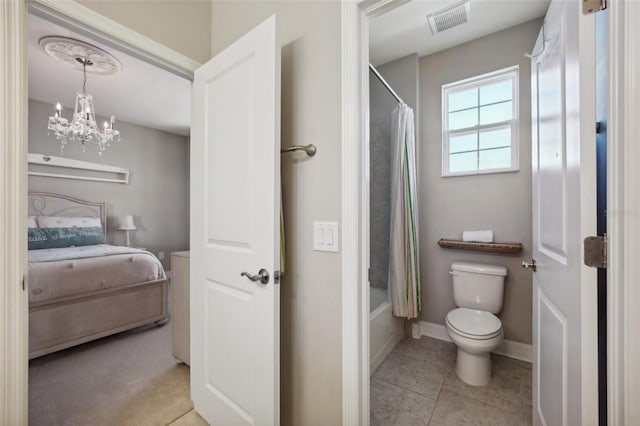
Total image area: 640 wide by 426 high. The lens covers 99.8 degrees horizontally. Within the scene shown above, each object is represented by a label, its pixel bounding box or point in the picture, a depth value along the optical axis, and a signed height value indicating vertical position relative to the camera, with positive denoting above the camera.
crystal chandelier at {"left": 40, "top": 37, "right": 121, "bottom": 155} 2.39 +1.50
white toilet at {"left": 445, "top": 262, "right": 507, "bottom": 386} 1.78 -0.78
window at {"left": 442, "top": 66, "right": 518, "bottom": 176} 2.26 +0.78
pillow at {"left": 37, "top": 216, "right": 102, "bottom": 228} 3.56 -0.11
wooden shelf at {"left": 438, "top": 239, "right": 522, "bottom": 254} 2.13 -0.29
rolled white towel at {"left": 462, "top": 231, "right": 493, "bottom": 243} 2.26 -0.21
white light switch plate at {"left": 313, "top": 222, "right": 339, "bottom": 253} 1.16 -0.11
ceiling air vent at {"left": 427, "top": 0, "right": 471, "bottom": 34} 1.92 +1.47
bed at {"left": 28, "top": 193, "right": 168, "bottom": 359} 2.18 -0.70
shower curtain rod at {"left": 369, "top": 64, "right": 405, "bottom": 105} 2.12 +1.04
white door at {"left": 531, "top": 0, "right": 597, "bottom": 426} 0.80 -0.03
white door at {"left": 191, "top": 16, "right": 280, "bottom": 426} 1.14 -0.09
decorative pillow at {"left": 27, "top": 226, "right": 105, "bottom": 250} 3.29 -0.30
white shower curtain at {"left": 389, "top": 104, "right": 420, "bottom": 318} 2.26 -0.16
